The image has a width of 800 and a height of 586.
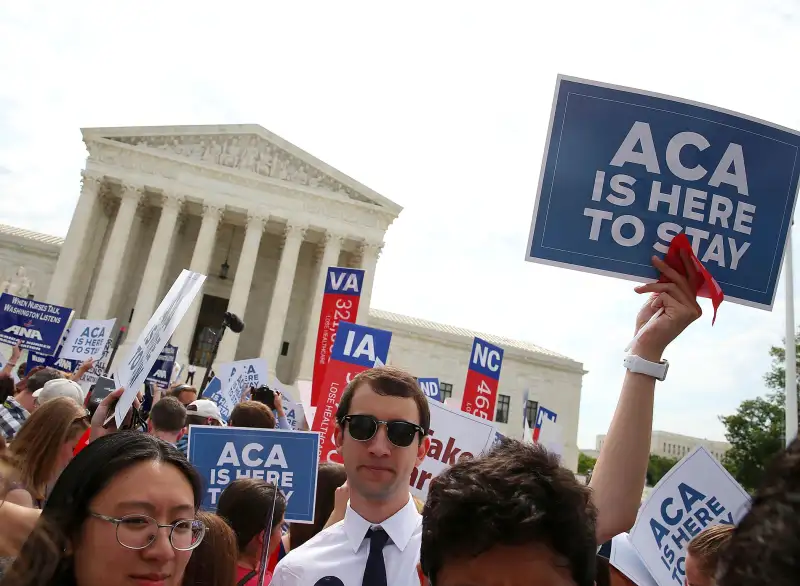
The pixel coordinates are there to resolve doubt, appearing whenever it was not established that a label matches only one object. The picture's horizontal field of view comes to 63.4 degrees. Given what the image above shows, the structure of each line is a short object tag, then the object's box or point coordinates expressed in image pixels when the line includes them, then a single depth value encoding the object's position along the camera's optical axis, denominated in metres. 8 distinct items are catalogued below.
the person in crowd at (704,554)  2.94
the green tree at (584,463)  74.62
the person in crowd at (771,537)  0.78
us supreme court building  35.75
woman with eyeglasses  1.91
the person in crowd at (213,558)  2.40
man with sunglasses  2.45
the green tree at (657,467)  59.16
